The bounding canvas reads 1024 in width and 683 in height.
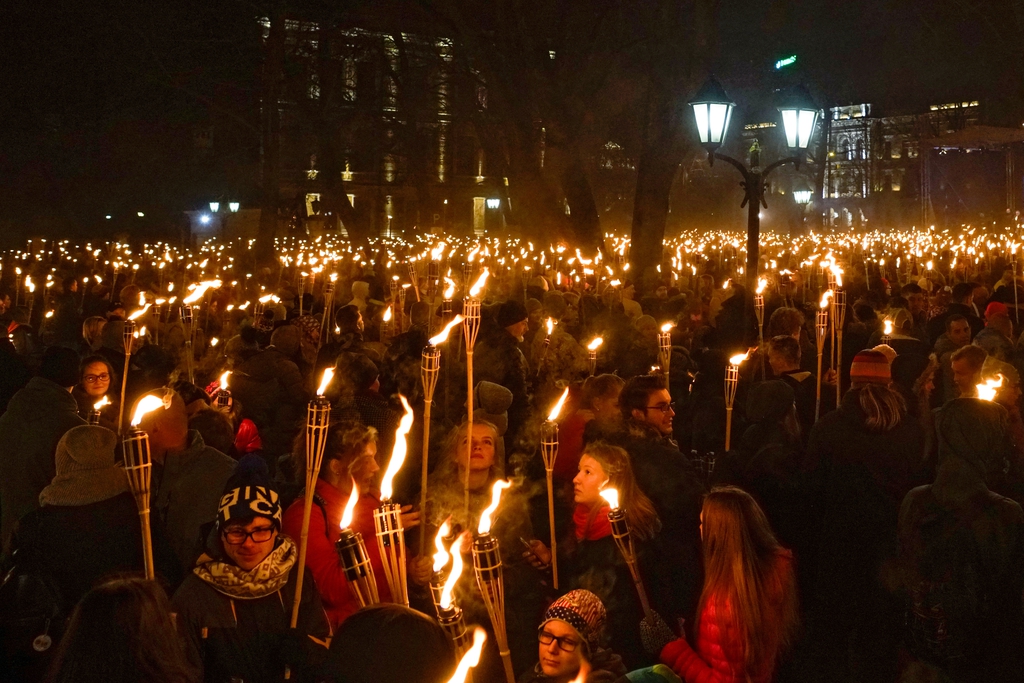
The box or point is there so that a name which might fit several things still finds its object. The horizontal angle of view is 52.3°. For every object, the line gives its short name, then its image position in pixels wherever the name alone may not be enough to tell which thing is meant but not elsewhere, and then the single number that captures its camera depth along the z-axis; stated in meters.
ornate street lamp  8.54
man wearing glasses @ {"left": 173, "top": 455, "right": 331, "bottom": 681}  3.10
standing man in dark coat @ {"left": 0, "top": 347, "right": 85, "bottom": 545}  4.76
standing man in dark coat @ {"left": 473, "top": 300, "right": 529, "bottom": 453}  6.07
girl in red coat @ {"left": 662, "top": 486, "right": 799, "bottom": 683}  3.31
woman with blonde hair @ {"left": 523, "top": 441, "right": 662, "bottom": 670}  3.78
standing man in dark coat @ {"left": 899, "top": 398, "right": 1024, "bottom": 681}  3.52
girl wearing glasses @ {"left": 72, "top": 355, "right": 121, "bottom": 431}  6.04
